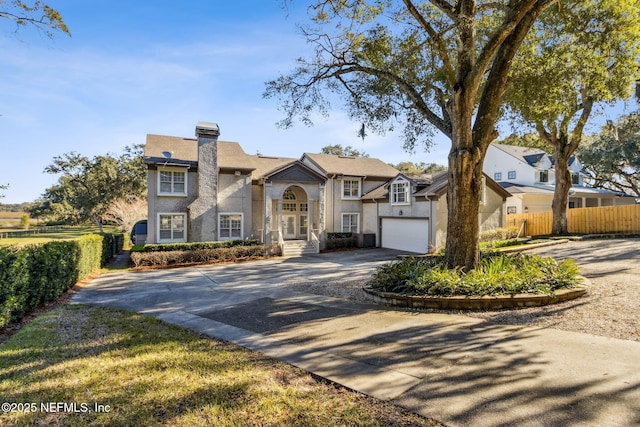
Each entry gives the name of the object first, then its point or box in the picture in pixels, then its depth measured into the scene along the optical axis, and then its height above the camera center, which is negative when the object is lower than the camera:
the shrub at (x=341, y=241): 23.97 -1.39
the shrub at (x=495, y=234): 21.33 -0.85
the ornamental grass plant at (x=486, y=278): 7.42 -1.38
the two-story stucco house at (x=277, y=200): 20.20 +1.54
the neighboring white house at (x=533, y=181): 29.36 +4.07
